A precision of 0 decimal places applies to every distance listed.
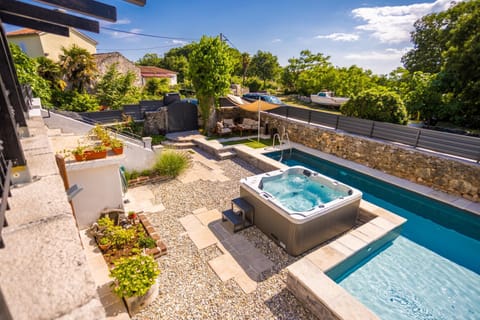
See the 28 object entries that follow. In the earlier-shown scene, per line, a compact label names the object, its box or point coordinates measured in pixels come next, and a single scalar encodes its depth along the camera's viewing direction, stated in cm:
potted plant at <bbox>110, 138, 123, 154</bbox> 589
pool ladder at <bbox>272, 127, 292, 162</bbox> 1254
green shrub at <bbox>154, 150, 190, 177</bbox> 890
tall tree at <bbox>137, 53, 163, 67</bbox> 5656
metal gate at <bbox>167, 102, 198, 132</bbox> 1416
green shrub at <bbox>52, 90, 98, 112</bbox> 1648
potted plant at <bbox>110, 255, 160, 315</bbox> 381
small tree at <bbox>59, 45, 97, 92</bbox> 1848
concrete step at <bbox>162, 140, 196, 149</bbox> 1246
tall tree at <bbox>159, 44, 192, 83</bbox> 4510
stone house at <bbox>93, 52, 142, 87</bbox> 2457
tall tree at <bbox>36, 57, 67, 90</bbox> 1747
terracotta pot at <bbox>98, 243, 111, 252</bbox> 515
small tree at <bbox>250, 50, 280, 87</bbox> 4888
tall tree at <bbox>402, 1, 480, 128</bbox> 1390
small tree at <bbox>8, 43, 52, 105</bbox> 1145
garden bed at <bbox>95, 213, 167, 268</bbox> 505
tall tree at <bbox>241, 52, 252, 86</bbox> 3738
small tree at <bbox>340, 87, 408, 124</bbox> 1063
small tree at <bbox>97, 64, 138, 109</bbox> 1931
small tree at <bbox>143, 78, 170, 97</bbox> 2506
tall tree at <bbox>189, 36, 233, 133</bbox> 1291
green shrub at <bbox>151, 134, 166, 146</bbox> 1268
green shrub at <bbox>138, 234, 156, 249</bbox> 527
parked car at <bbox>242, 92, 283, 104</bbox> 1923
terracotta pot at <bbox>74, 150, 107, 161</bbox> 537
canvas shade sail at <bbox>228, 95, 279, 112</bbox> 1273
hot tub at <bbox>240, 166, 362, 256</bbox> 528
